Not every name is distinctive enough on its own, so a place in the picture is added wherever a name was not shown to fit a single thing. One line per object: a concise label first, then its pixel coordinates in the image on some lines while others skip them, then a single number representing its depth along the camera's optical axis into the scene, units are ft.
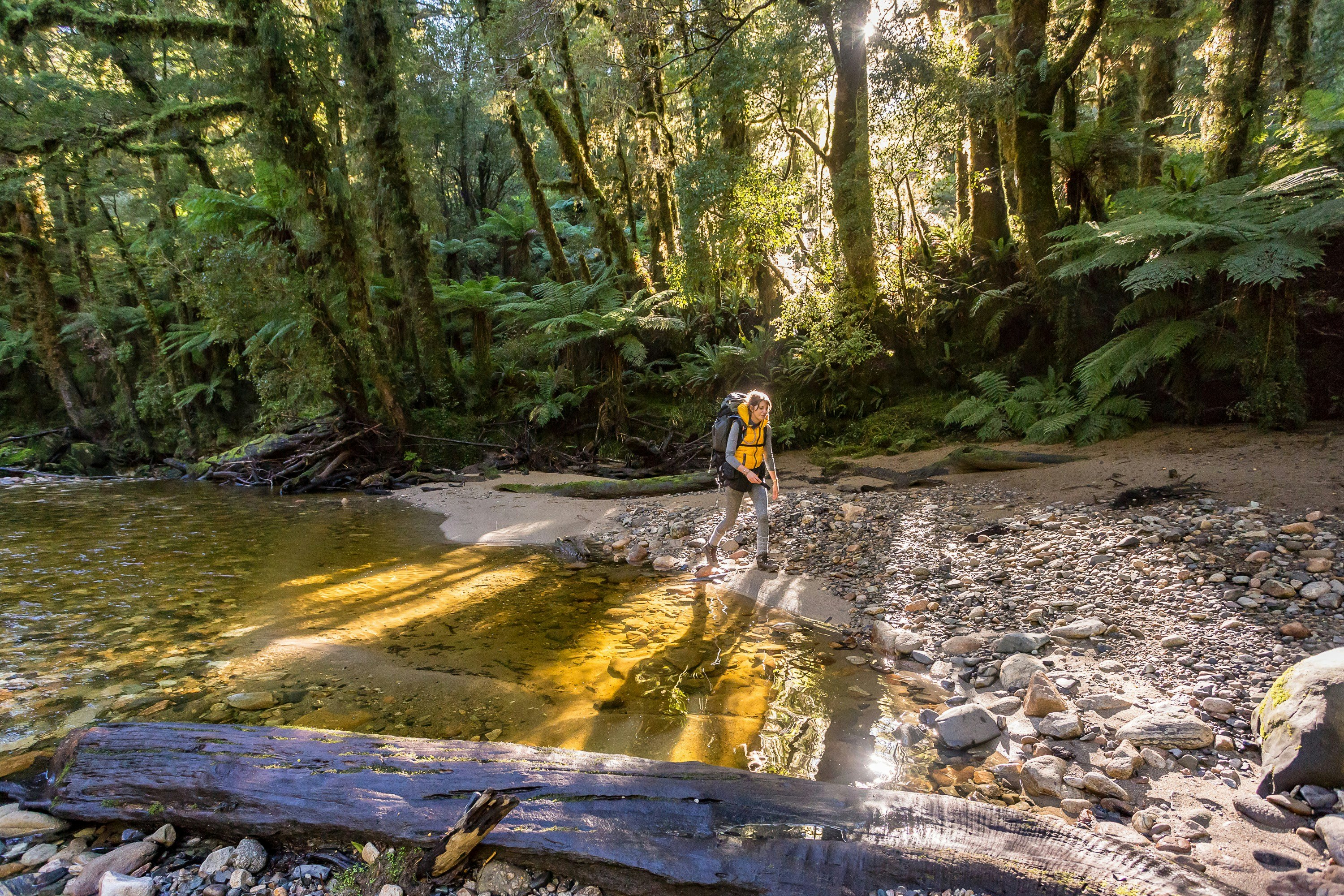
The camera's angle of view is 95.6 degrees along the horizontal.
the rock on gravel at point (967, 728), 10.14
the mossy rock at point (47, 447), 55.06
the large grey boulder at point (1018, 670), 11.71
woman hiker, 19.21
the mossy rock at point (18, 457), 53.98
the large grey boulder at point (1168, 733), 9.05
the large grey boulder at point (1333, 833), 6.55
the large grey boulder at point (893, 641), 13.98
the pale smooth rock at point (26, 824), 8.15
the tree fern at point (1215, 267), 17.89
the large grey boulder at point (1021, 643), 12.78
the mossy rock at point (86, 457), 53.72
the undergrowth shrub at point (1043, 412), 23.25
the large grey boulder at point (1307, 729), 7.57
